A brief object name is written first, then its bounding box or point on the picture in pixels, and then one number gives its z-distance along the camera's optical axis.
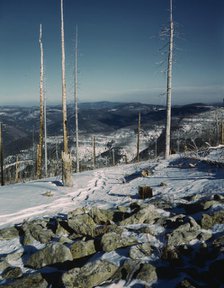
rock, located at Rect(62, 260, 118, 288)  5.94
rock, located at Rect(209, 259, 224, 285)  5.64
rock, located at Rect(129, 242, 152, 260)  6.75
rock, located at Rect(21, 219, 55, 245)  8.60
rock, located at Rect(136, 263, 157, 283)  5.91
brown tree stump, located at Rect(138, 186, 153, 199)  12.12
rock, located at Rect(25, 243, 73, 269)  7.10
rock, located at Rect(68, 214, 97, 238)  8.59
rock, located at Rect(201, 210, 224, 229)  7.78
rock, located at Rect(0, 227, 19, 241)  9.14
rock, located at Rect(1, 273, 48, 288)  6.04
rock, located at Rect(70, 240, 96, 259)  7.29
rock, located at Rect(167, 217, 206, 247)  7.13
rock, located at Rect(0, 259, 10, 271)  7.06
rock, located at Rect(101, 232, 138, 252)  7.25
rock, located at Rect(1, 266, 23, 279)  6.72
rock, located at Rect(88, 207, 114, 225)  9.38
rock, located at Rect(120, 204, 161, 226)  8.96
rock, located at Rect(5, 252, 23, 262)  7.63
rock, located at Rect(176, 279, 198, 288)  5.33
